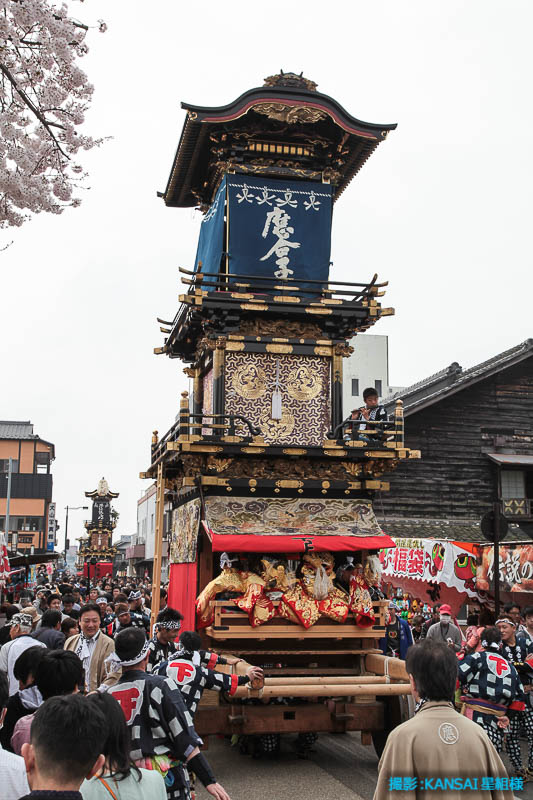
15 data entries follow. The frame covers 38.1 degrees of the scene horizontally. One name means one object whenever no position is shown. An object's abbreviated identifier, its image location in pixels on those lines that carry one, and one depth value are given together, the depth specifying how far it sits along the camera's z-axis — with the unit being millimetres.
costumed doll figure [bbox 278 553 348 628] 11609
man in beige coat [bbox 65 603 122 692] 9117
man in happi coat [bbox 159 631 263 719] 6594
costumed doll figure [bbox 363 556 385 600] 12562
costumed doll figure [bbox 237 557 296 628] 11406
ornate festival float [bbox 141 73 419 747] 11570
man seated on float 13922
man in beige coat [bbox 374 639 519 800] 3547
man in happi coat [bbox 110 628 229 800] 5238
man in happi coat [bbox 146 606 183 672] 8414
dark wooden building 26500
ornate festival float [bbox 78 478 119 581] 60688
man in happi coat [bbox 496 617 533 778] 10539
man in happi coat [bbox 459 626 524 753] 8969
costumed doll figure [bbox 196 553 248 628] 11545
